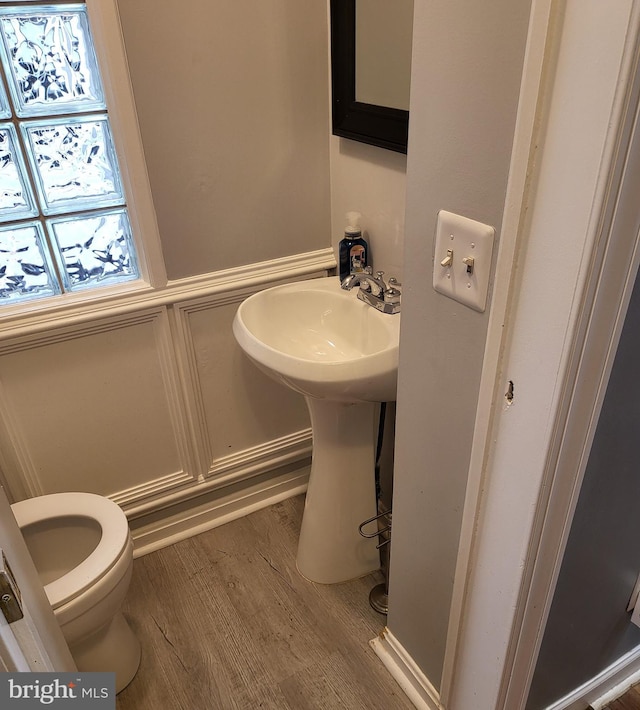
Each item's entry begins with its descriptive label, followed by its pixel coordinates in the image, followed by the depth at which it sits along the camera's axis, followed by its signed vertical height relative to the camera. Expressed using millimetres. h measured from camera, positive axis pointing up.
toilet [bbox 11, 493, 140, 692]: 1192 -1051
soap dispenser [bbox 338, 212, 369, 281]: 1521 -536
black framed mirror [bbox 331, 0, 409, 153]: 1306 -199
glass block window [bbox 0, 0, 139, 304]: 1264 -291
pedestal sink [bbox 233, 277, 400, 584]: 1372 -839
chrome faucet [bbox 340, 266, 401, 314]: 1366 -581
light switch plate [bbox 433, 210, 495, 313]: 795 -309
